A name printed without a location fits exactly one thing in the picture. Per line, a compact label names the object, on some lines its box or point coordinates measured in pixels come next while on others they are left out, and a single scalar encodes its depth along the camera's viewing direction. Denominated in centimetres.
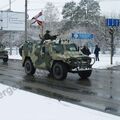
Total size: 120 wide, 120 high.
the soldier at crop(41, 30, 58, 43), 1972
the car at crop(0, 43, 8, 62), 3116
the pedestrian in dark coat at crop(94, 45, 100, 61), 3096
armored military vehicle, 1731
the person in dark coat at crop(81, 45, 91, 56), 2761
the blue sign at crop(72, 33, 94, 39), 2862
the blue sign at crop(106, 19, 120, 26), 2583
